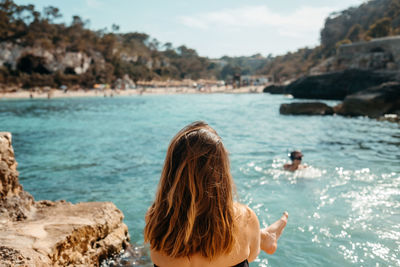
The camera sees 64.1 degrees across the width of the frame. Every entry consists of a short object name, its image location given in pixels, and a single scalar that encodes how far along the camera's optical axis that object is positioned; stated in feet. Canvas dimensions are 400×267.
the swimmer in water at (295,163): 22.99
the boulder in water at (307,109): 69.00
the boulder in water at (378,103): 62.28
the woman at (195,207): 4.39
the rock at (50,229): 8.29
